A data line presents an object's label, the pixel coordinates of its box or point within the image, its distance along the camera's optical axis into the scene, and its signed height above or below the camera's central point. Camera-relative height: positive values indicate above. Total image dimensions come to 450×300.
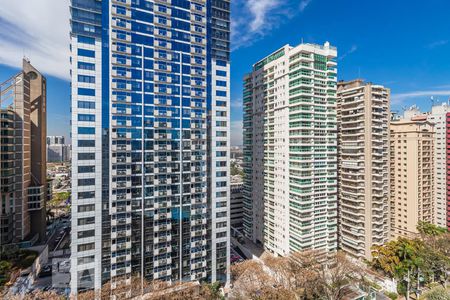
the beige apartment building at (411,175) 53.34 -6.53
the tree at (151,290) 31.19 -20.44
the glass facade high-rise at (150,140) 31.66 +1.49
